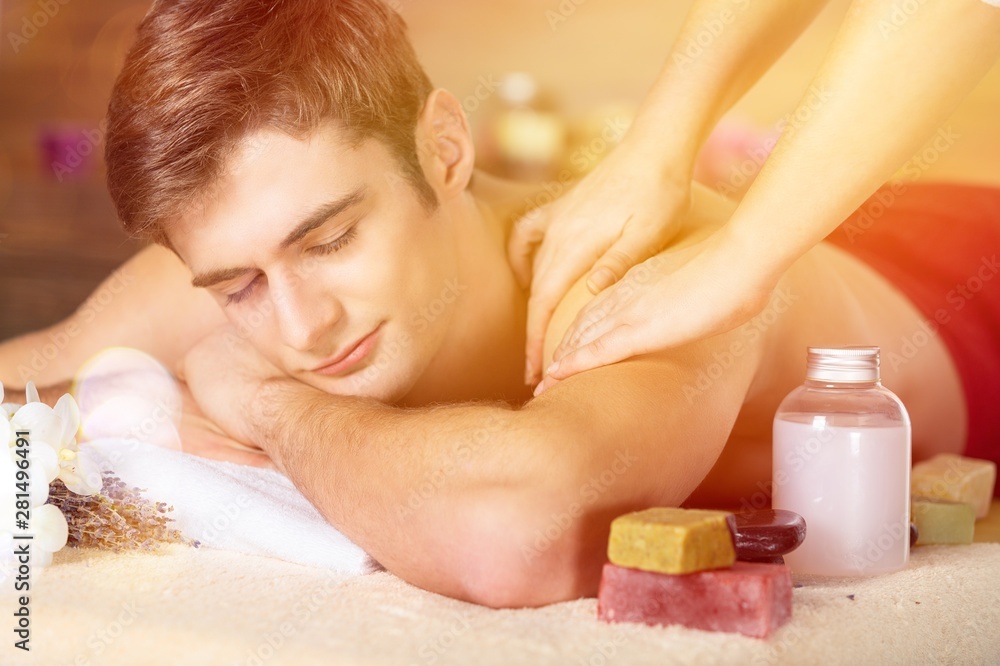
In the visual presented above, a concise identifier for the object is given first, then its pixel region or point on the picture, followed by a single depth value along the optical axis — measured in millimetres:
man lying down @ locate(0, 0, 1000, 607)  821
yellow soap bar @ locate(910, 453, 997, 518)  1190
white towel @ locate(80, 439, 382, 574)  952
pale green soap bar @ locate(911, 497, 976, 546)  1069
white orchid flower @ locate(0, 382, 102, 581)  931
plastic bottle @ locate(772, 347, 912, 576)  914
